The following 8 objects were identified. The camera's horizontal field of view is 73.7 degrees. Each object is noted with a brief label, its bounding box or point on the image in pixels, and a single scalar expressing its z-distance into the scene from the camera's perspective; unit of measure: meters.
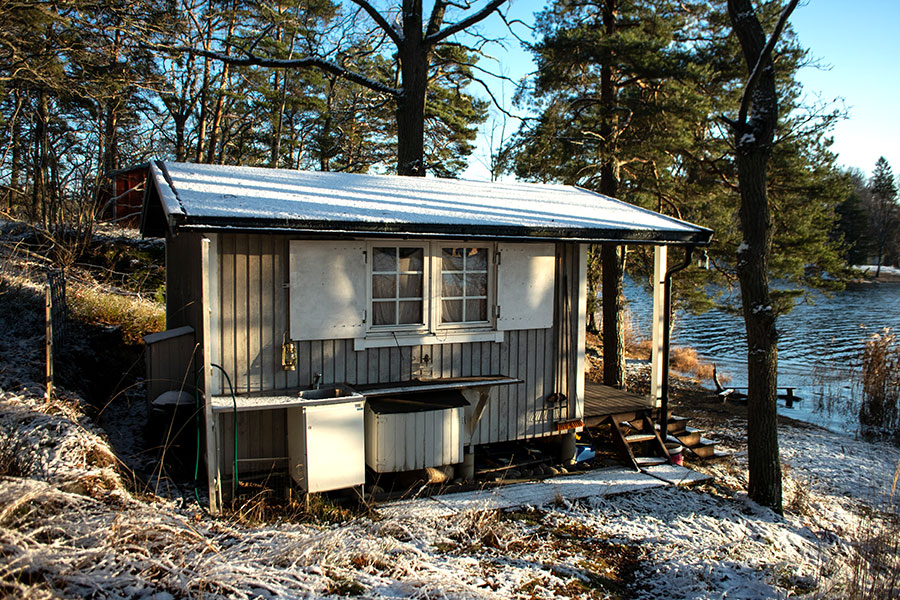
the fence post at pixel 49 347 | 5.52
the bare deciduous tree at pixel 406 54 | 11.11
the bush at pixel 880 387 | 11.43
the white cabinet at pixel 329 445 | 5.08
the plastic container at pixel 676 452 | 7.55
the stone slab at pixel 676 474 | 6.70
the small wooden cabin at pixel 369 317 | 5.23
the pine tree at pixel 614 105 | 10.99
